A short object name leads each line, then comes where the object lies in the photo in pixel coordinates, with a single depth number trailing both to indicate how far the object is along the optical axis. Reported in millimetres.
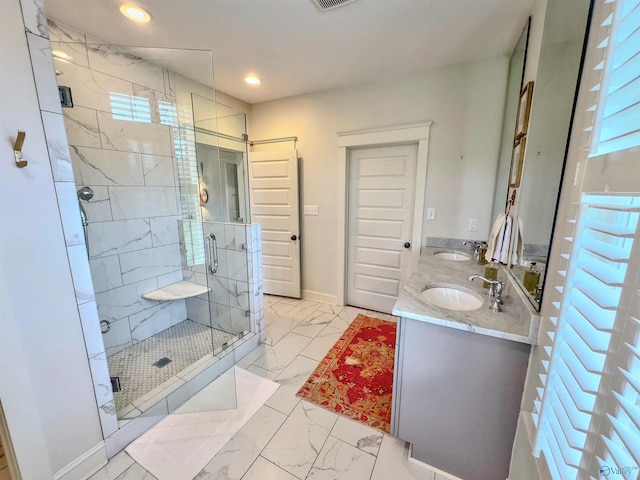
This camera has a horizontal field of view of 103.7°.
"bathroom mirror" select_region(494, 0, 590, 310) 963
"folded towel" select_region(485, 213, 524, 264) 1460
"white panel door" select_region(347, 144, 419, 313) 2814
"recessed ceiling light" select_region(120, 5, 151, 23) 1646
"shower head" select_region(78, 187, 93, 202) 1943
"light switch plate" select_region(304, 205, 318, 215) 3250
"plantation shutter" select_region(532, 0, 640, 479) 514
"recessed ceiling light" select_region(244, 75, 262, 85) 2604
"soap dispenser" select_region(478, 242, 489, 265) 2162
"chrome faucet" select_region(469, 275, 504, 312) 1303
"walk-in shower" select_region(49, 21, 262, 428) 1935
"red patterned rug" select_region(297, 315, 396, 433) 1730
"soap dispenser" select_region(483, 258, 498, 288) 1695
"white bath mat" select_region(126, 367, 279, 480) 1371
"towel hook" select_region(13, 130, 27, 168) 990
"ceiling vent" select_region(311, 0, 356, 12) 1559
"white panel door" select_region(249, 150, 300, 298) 3199
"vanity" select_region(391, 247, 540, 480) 1139
